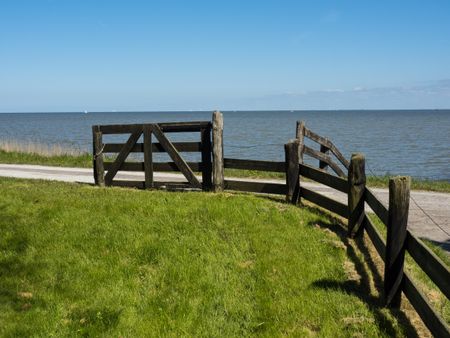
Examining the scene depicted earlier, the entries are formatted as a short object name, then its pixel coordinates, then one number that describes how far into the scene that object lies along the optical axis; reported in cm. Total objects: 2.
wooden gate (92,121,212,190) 1300
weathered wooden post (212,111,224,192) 1238
